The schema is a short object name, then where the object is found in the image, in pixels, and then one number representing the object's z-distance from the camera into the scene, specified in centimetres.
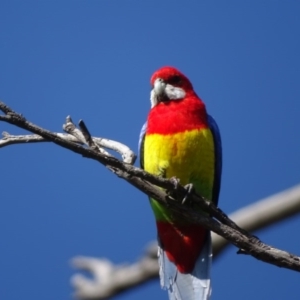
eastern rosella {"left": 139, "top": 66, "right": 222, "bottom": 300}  937
